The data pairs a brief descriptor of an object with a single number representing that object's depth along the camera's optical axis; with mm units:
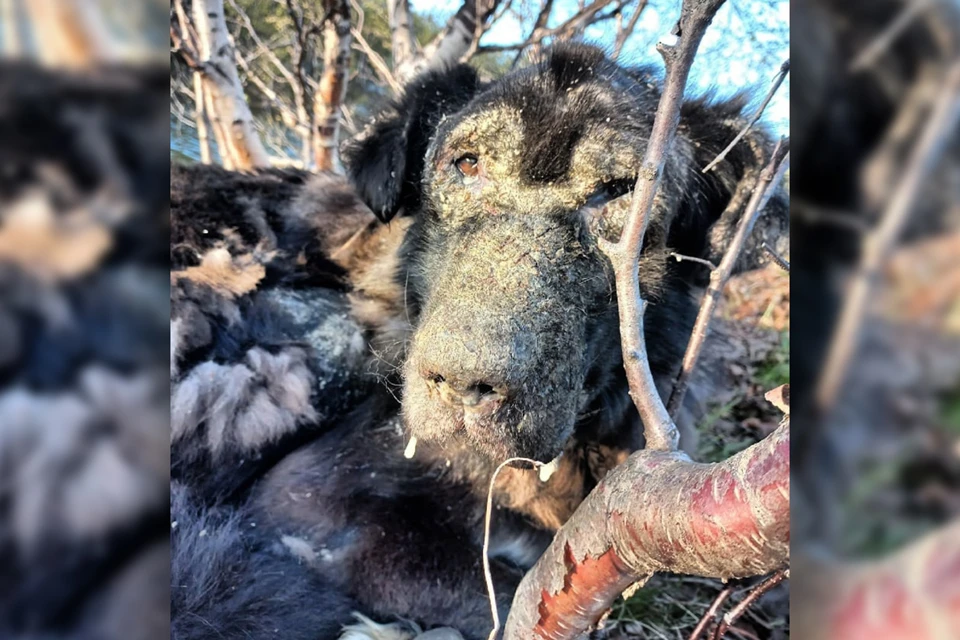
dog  362
